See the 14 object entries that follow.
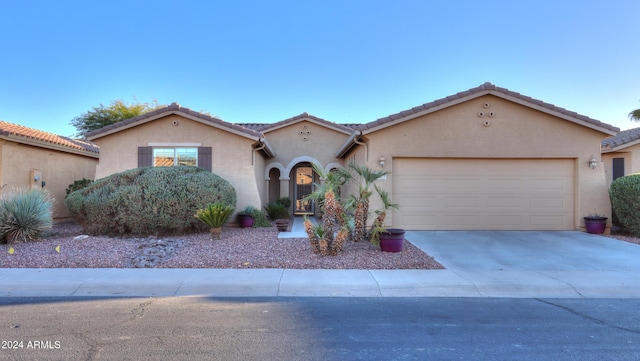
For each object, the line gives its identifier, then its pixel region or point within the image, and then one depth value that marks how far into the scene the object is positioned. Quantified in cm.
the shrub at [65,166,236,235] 971
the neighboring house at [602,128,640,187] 1375
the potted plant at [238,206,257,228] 1199
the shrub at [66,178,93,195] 1386
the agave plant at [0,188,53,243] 864
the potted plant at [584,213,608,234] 1092
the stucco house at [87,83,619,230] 1137
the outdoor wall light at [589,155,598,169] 1125
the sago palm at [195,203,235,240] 956
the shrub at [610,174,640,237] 1023
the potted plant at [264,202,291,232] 1441
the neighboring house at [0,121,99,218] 1184
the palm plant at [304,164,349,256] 770
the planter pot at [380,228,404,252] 800
